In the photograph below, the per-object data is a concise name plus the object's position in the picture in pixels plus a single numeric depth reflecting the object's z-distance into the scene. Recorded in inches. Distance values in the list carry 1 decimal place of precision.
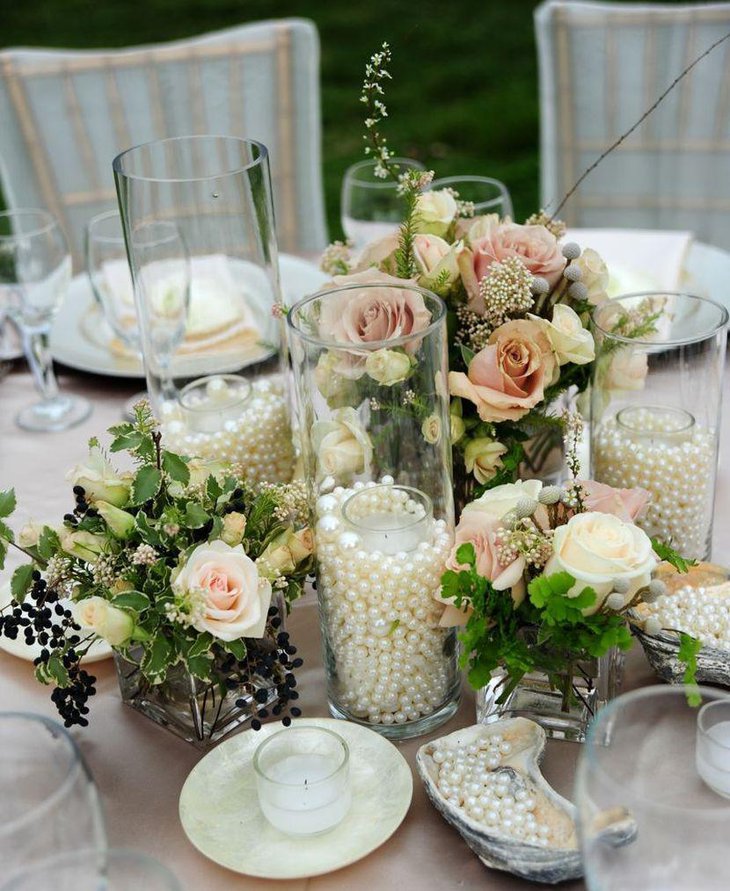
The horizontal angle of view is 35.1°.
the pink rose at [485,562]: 33.2
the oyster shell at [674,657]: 36.0
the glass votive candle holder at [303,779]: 31.5
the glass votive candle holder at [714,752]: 29.3
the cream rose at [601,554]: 32.4
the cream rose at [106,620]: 32.8
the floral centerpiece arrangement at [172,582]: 33.5
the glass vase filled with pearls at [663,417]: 41.3
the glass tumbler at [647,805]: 22.7
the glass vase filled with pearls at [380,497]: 35.2
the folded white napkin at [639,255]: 59.0
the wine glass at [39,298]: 57.5
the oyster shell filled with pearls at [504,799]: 30.3
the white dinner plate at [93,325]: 60.8
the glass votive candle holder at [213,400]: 46.8
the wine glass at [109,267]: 56.3
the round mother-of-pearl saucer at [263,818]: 31.6
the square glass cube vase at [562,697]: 35.4
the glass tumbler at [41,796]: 23.5
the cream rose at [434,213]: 42.9
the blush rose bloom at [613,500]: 35.8
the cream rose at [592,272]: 41.9
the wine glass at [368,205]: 63.5
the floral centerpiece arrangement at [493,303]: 40.1
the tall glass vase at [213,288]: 44.8
